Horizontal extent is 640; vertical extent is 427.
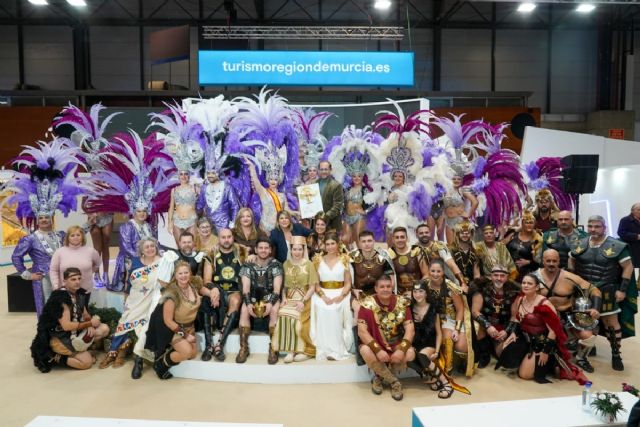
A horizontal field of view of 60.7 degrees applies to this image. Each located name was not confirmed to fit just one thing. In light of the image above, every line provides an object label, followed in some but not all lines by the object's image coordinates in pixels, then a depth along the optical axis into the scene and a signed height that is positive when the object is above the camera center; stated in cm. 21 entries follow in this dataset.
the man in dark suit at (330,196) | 594 -13
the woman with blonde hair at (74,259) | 503 -70
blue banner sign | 1131 +242
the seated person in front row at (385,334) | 411 -115
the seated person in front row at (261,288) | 463 -89
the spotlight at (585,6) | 1175 +393
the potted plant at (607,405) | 307 -126
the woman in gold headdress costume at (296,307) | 448 -103
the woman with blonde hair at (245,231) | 518 -45
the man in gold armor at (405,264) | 486 -71
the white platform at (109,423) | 298 -132
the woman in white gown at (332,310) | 448 -104
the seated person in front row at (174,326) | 441 -115
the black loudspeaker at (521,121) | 1395 +163
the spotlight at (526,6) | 1192 +395
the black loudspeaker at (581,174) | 589 +12
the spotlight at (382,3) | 1163 +389
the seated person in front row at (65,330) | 457 -124
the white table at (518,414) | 303 -131
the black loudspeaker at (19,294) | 666 -135
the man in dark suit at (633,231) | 709 -60
